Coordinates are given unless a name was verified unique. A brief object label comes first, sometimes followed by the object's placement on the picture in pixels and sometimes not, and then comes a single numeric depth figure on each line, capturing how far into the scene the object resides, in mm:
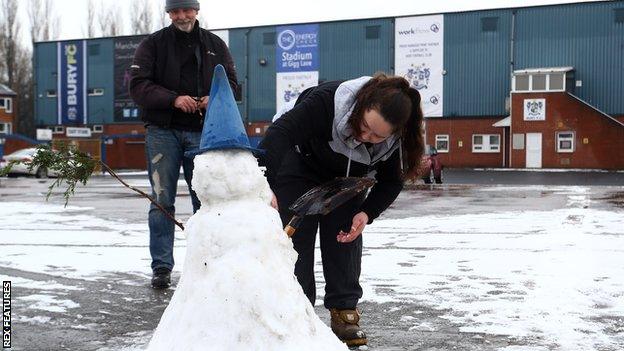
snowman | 2195
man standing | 4664
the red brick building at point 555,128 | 34875
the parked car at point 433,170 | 21891
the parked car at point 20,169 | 30047
